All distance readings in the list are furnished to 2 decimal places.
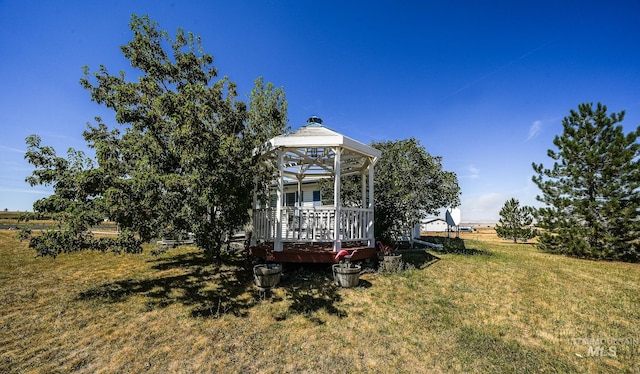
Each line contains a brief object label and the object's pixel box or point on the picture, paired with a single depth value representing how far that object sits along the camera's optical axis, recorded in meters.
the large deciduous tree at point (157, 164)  5.72
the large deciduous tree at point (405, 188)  10.77
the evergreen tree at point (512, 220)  21.89
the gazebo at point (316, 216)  7.50
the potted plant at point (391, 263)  8.08
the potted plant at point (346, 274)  6.67
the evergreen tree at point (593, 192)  12.06
